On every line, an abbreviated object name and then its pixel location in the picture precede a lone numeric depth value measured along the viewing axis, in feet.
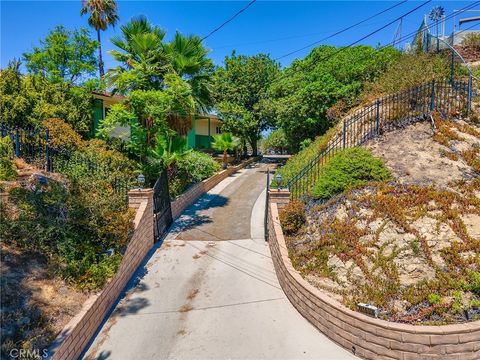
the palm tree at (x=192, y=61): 43.45
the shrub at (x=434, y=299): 17.51
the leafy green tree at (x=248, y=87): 90.22
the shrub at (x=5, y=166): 21.54
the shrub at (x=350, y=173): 27.78
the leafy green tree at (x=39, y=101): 41.75
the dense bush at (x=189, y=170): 42.05
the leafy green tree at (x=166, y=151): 37.91
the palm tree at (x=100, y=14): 85.56
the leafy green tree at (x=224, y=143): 77.66
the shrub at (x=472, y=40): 54.03
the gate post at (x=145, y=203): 29.78
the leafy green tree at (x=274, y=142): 164.25
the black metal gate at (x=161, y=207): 33.19
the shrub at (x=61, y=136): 38.03
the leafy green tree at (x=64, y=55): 76.59
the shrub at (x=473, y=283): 17.90
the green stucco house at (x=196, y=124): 55.78
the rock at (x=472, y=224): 21.20
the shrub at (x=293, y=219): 28.04
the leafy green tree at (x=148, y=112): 36.17
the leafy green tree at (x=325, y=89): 58.54
